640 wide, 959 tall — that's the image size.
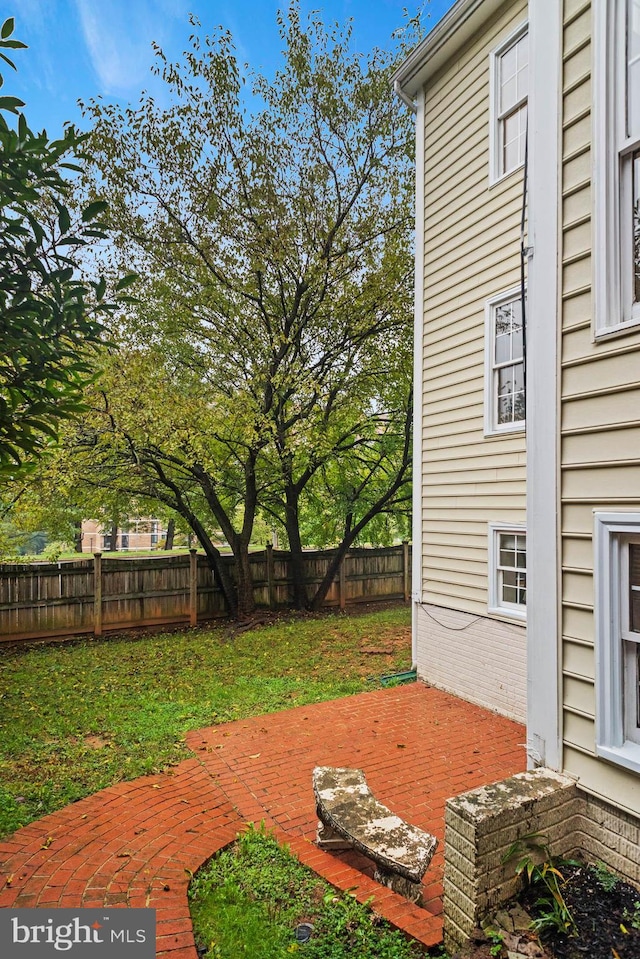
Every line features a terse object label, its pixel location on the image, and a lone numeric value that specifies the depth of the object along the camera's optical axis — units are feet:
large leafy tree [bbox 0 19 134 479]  7.18
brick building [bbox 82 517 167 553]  145.66
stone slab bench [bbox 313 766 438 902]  10.10
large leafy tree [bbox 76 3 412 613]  31.68
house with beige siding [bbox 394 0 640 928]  8.93
